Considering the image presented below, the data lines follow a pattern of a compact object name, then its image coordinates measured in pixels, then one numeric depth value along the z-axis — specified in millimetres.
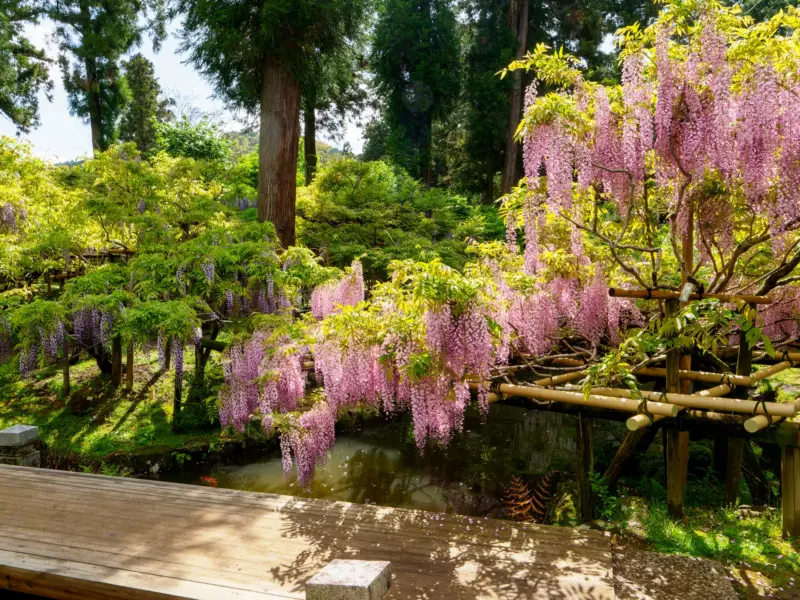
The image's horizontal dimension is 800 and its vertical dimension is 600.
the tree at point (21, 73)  15686
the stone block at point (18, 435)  5082
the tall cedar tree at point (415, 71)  18078
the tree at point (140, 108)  24047
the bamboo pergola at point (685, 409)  3727
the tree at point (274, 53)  8703
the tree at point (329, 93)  9758
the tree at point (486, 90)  17453
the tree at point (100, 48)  16469
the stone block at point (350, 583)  2082
